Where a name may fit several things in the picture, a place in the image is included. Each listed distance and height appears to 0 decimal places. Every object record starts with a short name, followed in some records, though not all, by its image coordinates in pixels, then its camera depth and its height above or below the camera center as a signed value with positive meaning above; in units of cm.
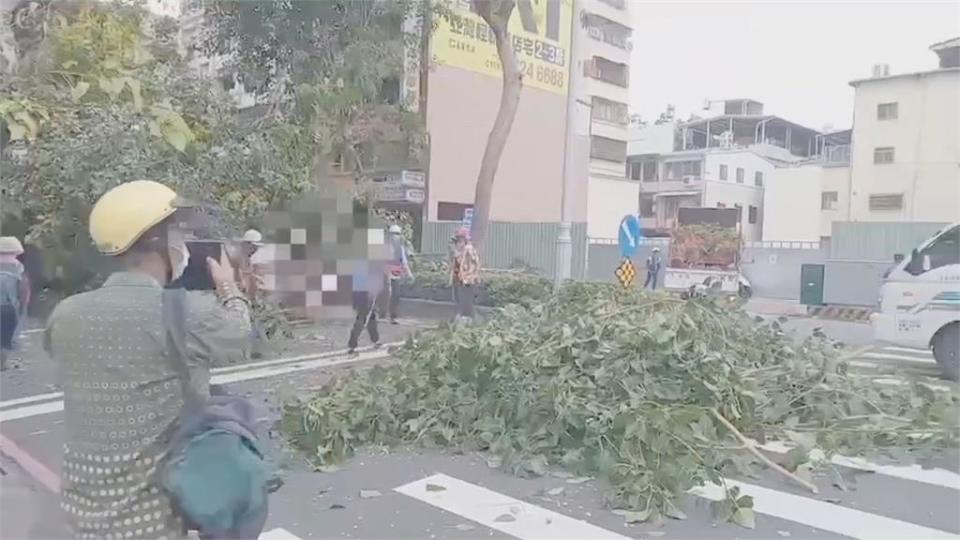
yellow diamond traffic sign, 1420 -62
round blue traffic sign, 1405 +2
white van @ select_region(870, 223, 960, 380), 843 -60
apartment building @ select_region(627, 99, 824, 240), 3875 +401
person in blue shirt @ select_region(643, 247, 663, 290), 1961 -71
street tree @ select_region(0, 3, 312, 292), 648 +83
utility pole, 1324 +128
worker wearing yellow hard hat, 195 -34
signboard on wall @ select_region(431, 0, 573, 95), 2300 +587
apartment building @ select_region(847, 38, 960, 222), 2752 +357
